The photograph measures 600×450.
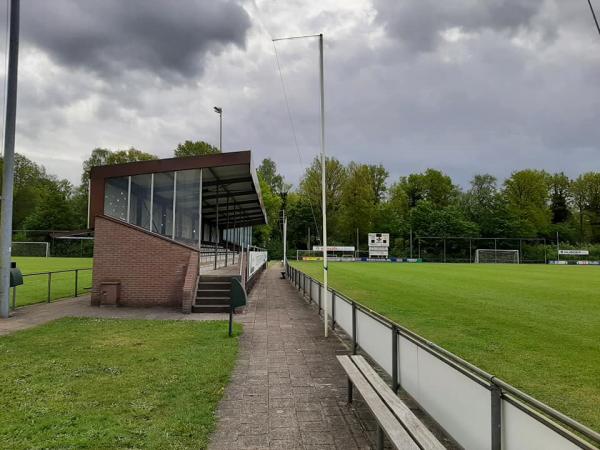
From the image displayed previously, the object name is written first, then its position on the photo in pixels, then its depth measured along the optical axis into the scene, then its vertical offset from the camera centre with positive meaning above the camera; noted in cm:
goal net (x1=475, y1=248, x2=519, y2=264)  7306 -204
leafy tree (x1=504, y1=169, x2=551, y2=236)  8412 +961
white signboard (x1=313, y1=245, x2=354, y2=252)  7088 -102
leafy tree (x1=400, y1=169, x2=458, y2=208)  9181 +1169
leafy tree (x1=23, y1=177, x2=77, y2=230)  6725 +405
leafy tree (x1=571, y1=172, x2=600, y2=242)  8531 +869
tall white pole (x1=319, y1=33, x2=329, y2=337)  945 +247
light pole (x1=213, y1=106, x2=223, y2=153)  3421 +902
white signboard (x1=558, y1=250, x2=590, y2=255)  7394 -124
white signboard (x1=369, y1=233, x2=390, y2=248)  6756 +47
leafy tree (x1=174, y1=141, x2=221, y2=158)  6425 +1382
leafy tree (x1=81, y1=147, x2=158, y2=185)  6544 +1306
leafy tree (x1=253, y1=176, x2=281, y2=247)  6906 +492
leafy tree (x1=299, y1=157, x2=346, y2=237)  8050 +1042
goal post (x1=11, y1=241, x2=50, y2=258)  5453 -112
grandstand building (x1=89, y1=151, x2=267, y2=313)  1306 +34
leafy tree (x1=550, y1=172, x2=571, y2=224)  9056 +1003
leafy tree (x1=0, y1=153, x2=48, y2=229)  6919 +821
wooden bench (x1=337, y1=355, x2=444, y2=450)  324 -148
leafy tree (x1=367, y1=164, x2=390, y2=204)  8719 +1278
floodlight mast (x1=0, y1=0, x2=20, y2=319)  1145 +272
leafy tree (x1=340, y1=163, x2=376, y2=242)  7825 +697
